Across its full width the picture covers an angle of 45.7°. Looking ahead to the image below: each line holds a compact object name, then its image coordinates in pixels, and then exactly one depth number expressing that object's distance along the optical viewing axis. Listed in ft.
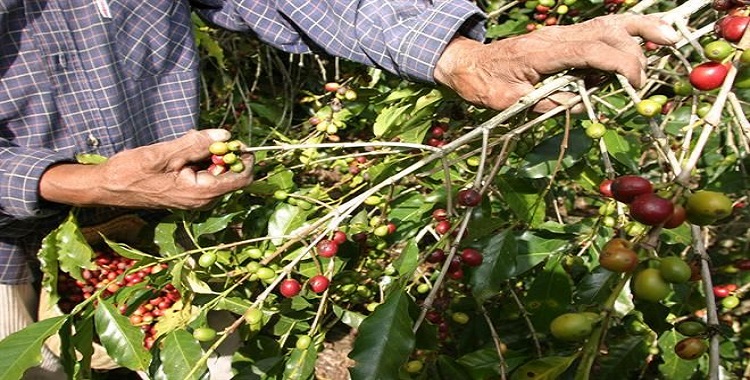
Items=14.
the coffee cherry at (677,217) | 1.28
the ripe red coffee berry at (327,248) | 1.84
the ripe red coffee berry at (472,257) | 1.89
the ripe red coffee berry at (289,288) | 1.84
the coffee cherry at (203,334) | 1.76
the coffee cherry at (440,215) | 2.06
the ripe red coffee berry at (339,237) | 1.92
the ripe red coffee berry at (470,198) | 1.71
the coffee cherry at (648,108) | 1.51
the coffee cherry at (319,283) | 1.87
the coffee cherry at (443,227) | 1.88
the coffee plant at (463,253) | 1.42
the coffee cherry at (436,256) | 1.84
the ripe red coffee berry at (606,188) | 1.80
